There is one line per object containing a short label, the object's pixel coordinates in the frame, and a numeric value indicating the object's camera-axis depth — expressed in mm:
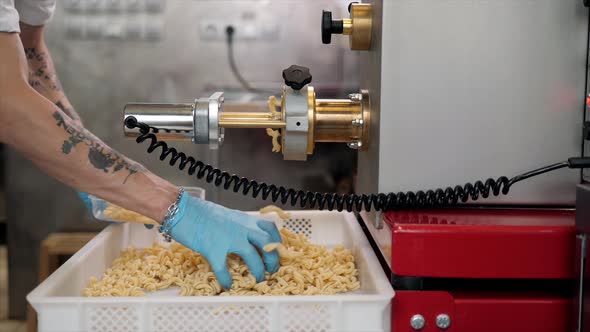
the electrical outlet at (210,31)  2926
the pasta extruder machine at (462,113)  1046
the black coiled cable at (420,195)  1045
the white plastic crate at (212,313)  855
